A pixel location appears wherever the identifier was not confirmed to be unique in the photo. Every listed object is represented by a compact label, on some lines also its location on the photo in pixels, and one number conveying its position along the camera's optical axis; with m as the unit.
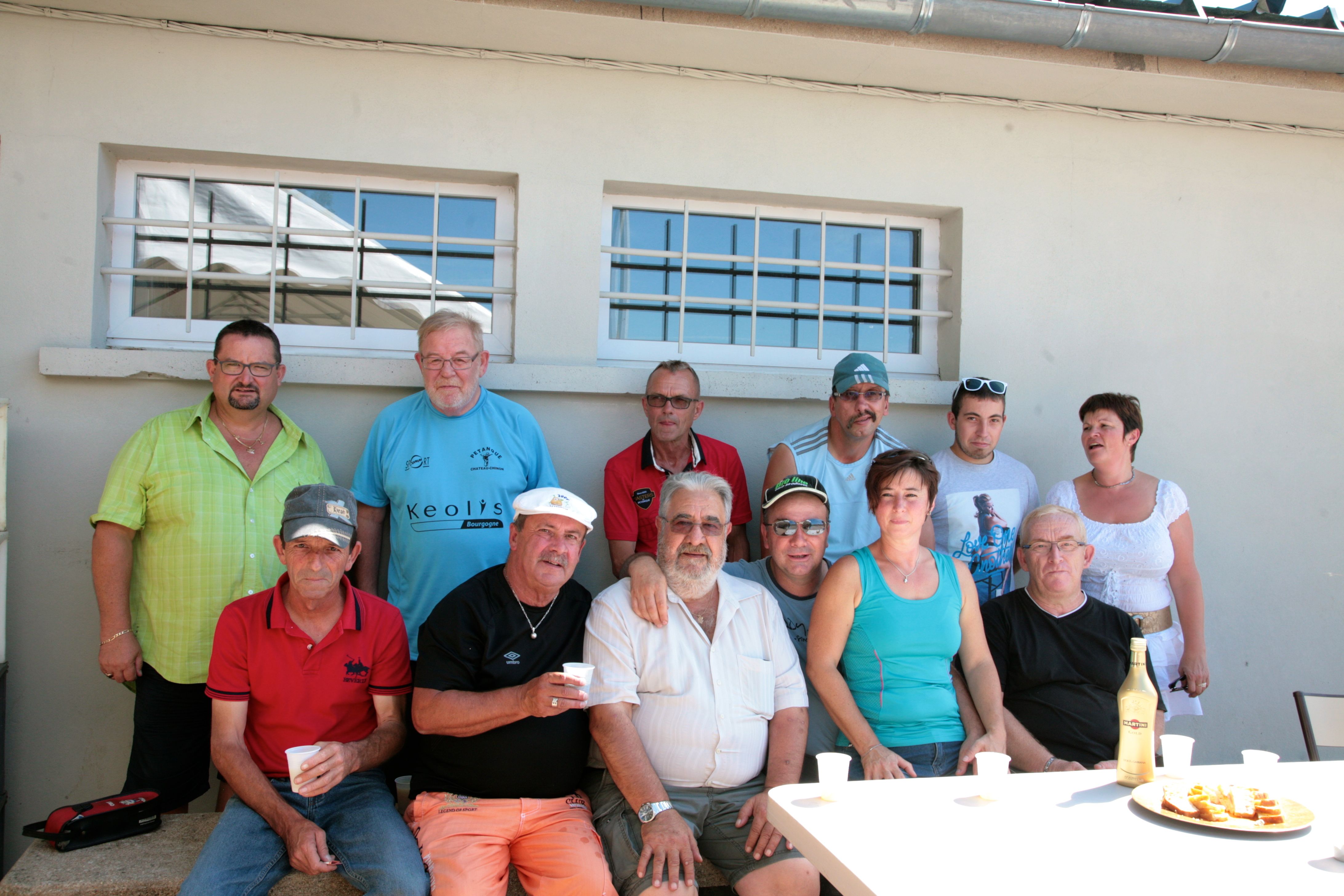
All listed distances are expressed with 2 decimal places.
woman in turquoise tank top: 2.75
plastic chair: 3.02
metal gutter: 3.39
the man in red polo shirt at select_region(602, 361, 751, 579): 3.46
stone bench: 2.37
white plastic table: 1.57
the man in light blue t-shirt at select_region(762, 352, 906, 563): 3.42
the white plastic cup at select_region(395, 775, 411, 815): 2.92
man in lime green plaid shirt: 3.07
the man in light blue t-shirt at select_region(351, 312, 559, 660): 3.24
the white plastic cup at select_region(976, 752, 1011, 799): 1.96
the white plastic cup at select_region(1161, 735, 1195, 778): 2.14
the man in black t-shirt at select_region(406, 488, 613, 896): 2.42
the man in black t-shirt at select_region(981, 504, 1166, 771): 2.96
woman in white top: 3.46
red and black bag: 2.53
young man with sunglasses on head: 3.53
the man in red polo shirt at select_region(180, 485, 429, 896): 2.40
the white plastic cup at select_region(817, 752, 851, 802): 1.95
